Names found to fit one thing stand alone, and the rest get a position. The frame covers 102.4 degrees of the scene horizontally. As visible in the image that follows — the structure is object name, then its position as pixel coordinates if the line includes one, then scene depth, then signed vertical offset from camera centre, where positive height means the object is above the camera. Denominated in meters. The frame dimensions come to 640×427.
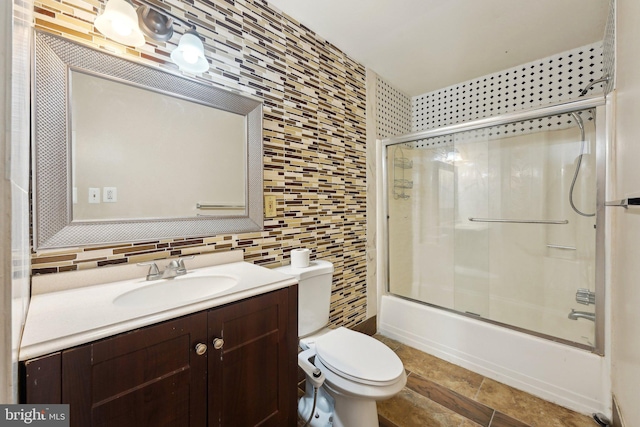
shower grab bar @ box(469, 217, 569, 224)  2.06 -0.08
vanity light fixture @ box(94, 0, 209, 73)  0.99 +0.76
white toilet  1.11 -0.71
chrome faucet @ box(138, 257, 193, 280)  1.07 -0.25
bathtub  1.42 -0.94
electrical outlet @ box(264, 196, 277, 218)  1.50 +0.04
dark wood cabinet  0.64 -0.48
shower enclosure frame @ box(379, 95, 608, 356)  1.39 +0.19
